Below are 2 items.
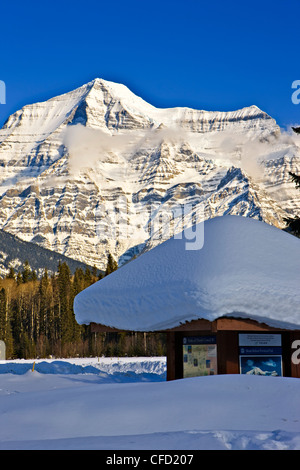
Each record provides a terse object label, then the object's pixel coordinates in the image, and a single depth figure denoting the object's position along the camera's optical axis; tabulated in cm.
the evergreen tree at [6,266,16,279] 11500
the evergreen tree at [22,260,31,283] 11106
